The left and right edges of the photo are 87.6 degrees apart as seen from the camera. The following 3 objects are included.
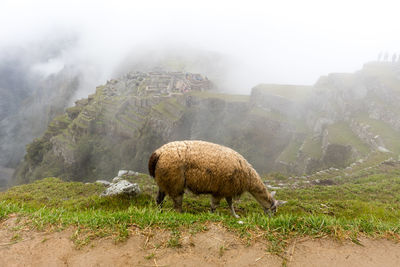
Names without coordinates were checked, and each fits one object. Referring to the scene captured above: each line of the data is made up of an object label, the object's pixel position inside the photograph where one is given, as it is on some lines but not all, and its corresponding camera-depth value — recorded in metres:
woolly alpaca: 5.45
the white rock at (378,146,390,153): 20.31
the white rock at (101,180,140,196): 7.39
